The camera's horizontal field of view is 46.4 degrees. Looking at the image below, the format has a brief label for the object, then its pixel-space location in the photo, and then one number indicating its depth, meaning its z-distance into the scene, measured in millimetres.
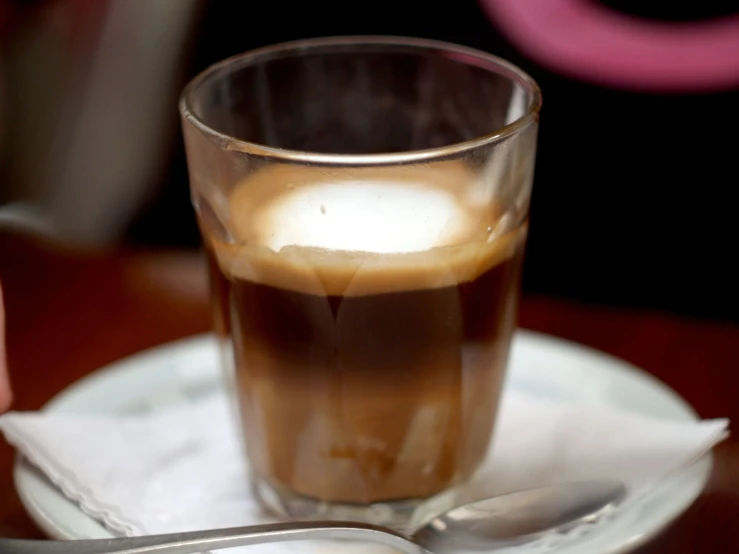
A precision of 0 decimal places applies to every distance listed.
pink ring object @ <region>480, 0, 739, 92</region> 743
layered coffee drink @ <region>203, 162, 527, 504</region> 401
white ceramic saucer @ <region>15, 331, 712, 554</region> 418
